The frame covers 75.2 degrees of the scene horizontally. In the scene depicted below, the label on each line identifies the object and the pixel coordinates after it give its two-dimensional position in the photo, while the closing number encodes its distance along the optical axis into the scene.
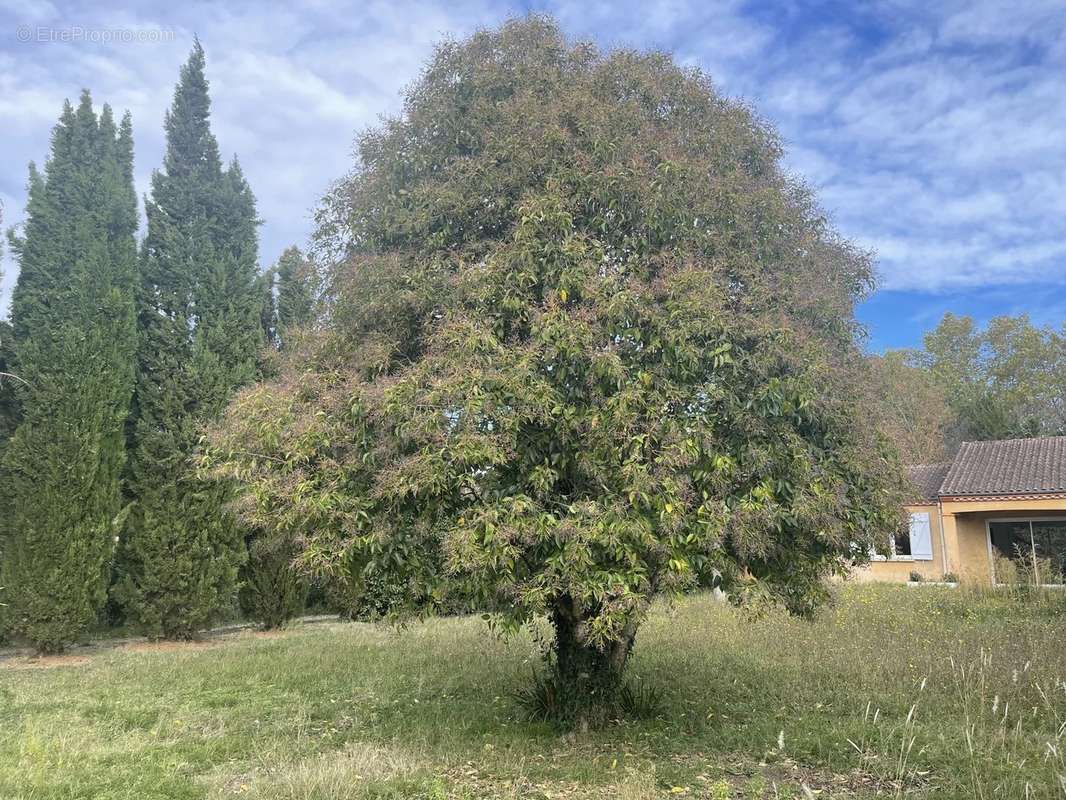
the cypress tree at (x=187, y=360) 13.66
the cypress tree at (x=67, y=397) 12.19
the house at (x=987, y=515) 16.11
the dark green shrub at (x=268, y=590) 15.62
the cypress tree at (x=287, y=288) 19.84
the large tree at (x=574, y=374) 4.40
